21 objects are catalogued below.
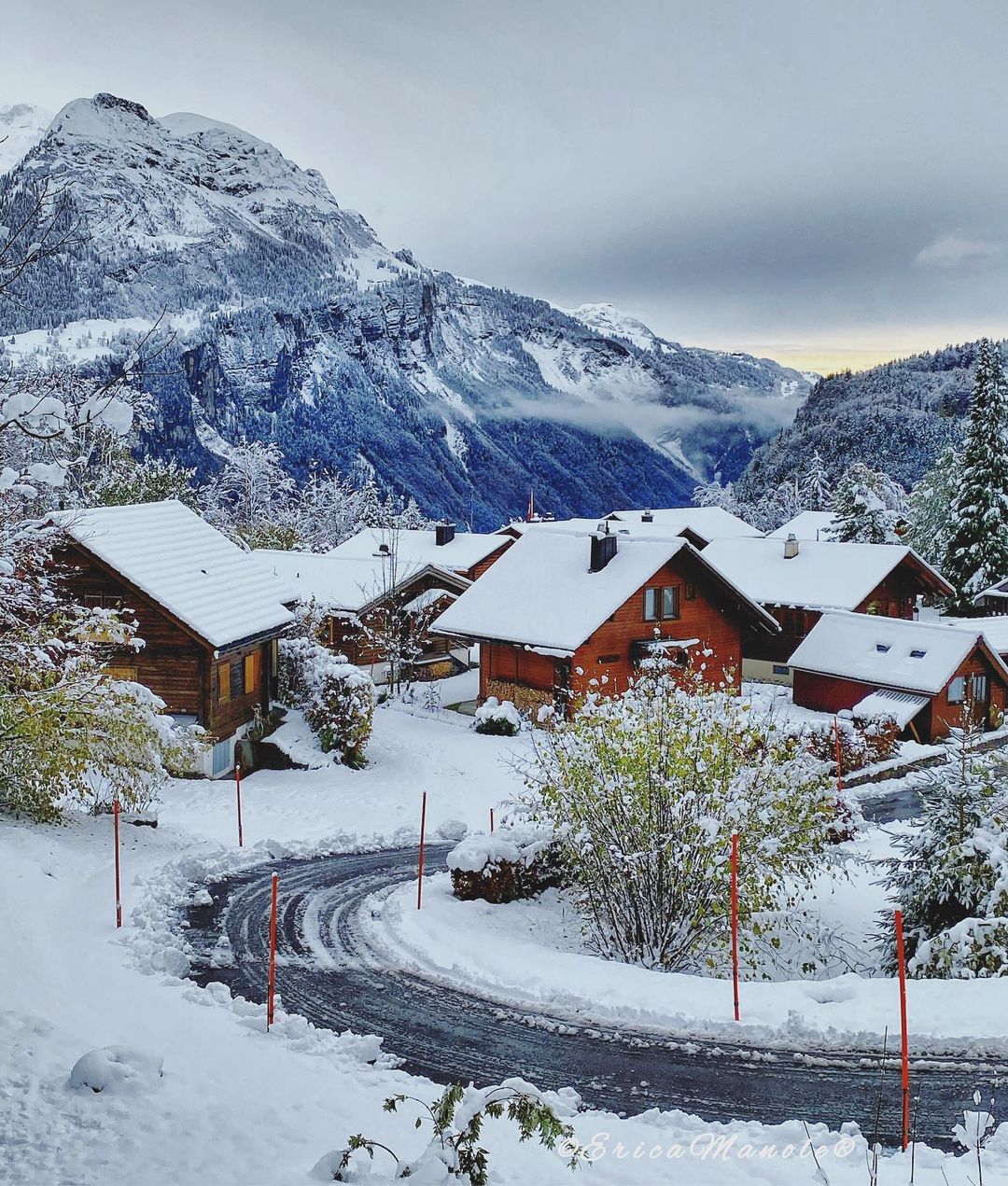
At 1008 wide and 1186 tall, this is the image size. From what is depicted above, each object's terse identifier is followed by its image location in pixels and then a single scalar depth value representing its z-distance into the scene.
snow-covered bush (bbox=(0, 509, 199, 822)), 17.48
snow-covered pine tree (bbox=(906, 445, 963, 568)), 60.06
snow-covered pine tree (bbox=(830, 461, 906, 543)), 62.72
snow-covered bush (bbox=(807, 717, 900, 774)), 32.22
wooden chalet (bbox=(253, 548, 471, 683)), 43.62
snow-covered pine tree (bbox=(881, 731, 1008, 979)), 13.55
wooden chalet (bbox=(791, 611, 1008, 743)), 36.88
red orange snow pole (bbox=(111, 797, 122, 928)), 15.45
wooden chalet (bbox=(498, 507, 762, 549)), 60.88
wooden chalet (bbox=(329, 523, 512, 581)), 56.66
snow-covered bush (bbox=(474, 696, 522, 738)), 34.78
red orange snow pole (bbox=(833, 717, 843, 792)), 27.87
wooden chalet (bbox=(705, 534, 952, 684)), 47.00
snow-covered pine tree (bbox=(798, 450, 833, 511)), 98.31
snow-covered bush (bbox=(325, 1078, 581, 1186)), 6.37
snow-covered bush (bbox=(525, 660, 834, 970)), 14.41
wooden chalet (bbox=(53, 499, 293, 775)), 28.06
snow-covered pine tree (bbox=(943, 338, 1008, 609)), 57.31
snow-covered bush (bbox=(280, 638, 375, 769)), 29.89
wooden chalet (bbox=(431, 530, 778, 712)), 36.50
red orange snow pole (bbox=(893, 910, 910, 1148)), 9.21
